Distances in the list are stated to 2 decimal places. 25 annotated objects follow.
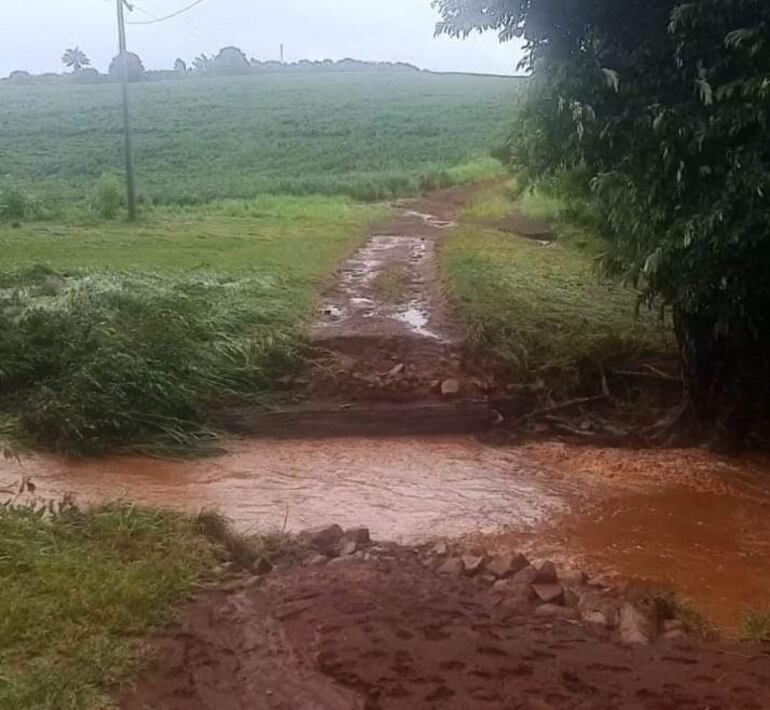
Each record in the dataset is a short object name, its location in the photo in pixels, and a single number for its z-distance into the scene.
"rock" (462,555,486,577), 7.13
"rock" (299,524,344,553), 7.52
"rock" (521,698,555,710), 5.15
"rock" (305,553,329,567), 7.11
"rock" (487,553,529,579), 7.05
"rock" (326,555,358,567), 7.08
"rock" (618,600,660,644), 6.08
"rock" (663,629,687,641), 6.18
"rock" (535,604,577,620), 6.31
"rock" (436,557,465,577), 7.11
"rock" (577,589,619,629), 6.28
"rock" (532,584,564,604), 6.55
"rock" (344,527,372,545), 7.71
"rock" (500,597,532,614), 6.38
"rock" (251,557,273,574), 7.00
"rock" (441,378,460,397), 11.59
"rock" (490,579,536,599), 6.61
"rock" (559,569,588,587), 6.98
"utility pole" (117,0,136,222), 23.39
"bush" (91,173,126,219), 24.42
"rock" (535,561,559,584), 6.86
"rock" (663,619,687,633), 6.31
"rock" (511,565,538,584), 6.83
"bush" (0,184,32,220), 23.81
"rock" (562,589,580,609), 6.53
